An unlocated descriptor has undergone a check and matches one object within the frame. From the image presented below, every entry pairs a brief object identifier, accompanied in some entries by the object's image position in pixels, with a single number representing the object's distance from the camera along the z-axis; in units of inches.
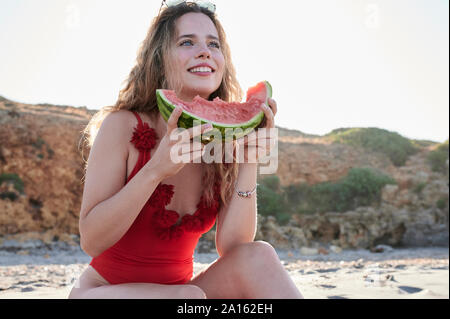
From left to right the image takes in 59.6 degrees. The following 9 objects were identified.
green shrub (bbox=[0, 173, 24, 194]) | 405.7
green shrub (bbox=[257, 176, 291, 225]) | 454.6
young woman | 74.0
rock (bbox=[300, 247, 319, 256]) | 379.2
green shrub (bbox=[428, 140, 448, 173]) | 595.2
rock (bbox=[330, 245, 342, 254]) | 396.5
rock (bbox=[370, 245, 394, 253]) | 405.7
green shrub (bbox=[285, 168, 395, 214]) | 499.5
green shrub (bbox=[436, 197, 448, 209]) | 490.4
